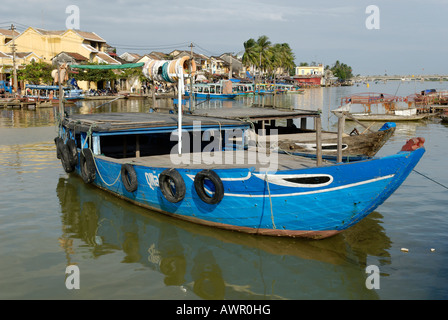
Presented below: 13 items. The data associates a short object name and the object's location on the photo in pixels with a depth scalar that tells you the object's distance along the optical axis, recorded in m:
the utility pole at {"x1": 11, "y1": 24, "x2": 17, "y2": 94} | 51.08
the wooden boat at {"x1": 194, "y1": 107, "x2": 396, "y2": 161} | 14.91
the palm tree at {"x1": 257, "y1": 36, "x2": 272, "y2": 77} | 87.00
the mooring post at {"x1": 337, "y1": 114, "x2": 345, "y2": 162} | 8.88
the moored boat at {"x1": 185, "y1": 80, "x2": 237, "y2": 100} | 62.78
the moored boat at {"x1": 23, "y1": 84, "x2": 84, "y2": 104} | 48.51
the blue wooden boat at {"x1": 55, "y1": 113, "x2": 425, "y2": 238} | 8.19
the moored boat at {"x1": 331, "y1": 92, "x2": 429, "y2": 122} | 34.63
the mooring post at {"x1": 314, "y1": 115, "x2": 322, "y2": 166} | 8.92
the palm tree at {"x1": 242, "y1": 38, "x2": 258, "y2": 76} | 84.25
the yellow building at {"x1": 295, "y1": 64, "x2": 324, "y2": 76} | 143.38
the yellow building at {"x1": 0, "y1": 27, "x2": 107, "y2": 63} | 65.75
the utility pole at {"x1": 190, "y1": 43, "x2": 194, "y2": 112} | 12.36
